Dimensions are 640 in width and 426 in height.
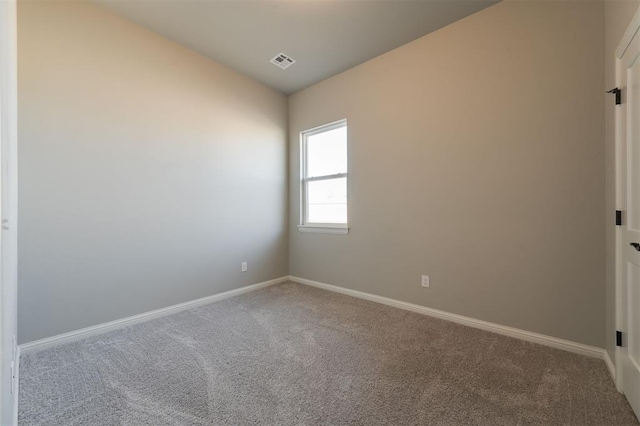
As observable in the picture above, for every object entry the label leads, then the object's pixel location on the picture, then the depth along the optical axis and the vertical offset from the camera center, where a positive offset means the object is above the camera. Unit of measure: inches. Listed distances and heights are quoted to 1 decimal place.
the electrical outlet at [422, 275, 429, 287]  107.6 -27.6
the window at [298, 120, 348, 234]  138.6 +18.8
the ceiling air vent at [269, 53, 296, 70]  121.7 +71.0
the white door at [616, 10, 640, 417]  56.0 +0.4
